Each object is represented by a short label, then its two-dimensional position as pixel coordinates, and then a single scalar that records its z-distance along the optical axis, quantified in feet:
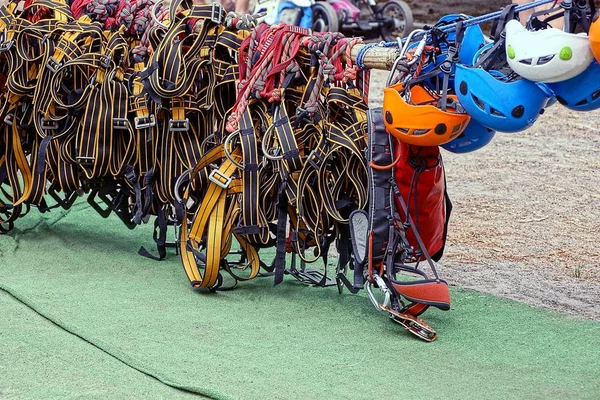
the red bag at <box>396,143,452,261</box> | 11.52
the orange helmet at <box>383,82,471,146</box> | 10.72
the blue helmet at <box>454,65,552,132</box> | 10.02
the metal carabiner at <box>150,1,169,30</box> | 14.05
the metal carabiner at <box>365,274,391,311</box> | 11.89
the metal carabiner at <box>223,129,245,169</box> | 12.95
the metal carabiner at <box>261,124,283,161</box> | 12.68
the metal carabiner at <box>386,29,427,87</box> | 11.18
